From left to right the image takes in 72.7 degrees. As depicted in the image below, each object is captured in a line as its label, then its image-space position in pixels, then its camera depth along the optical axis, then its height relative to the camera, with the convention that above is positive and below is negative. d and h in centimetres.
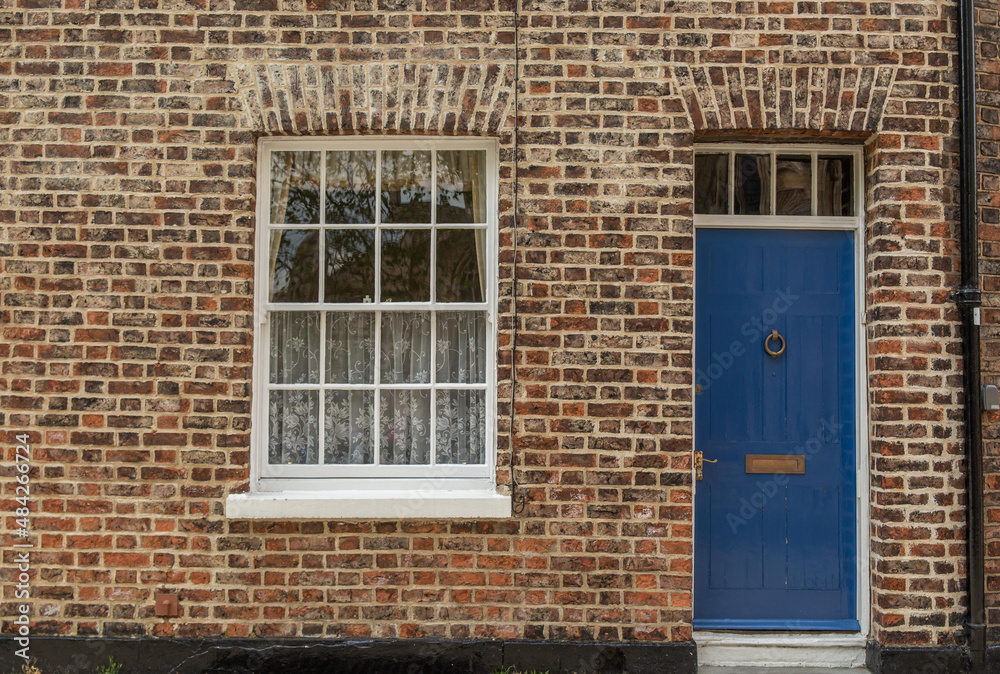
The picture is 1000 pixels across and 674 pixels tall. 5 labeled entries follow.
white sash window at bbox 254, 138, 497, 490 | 388 +28
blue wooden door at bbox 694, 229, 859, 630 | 391 -40
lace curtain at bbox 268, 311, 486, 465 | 390 -19
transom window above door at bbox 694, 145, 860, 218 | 400 +106
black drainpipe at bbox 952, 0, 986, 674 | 360 +20
